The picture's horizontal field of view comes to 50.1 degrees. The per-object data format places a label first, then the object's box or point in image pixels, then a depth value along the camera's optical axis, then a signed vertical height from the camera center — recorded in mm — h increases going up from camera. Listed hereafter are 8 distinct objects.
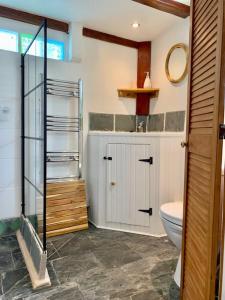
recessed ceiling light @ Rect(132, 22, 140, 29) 2635 +1250
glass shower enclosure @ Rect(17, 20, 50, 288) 1657 -209
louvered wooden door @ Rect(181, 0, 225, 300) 903 -56
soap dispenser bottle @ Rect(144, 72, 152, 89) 3008 +683
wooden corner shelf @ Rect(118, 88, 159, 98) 2984 +578
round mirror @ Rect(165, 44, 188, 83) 2533 +824
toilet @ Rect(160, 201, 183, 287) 1706 -636
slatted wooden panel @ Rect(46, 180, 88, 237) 2488 -762
